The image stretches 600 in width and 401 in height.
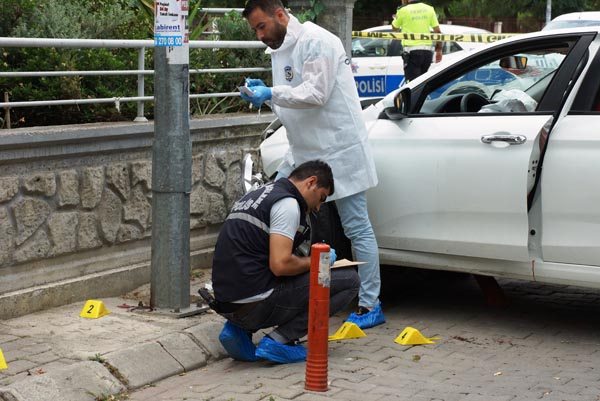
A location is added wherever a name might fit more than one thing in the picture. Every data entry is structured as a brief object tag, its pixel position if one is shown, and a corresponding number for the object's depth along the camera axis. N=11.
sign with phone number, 9.64
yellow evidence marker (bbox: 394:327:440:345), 9.60
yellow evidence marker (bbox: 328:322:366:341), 9.72
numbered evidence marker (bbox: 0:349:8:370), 8.11
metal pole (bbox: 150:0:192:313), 9.66
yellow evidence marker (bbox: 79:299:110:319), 9.75
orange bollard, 7.72
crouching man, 8.53
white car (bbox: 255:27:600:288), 9.37
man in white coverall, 9.61
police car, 24.26
